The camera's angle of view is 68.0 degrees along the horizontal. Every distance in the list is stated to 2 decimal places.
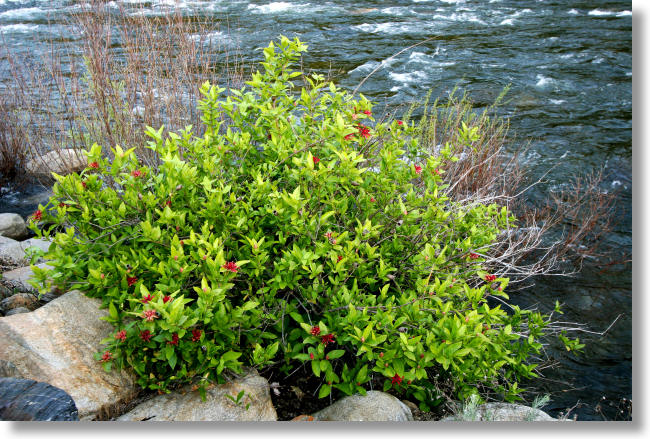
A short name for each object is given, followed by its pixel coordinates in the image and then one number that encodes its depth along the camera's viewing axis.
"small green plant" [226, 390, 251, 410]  1.70
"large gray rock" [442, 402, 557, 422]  1.82
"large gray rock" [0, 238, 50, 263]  2.91
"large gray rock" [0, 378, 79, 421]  1.52
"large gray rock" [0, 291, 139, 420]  1.70
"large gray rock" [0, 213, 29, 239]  3.45
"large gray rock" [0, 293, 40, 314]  2.22
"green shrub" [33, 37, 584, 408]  1.71
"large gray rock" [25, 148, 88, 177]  3.84
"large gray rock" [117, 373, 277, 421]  1.72
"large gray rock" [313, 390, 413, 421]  1.78
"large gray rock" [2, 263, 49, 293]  2.43
